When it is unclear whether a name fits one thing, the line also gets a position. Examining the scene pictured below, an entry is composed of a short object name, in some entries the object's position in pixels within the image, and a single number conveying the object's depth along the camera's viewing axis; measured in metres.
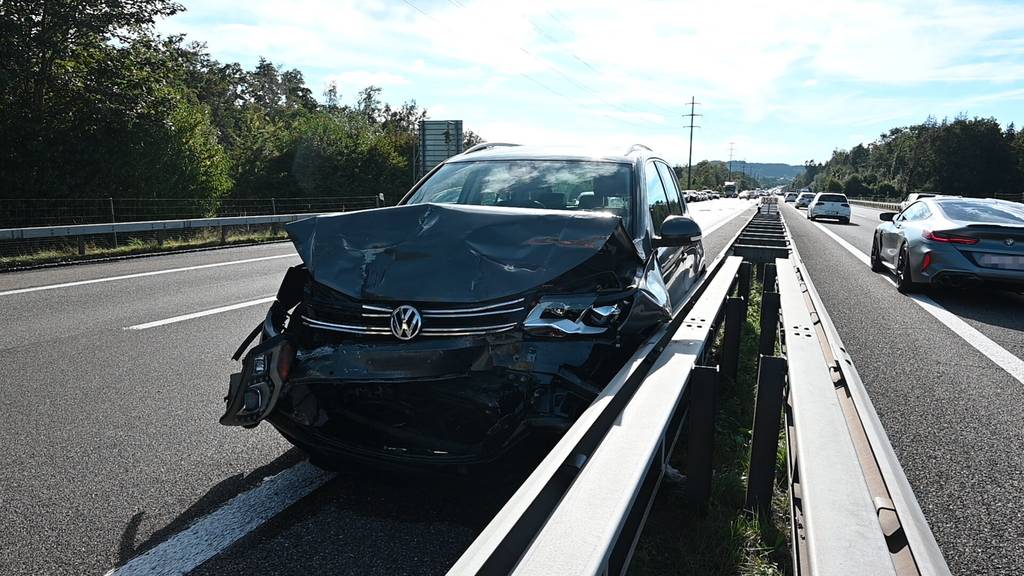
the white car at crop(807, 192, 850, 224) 33.03
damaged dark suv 2.62
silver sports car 8.52
